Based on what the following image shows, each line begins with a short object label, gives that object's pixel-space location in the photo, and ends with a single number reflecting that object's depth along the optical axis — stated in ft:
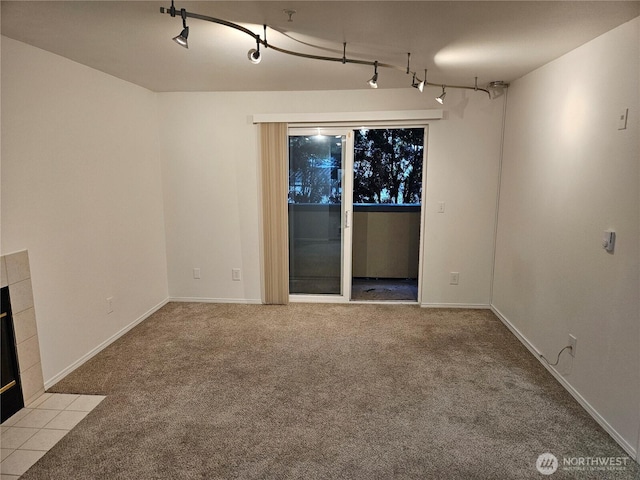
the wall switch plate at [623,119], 6.92
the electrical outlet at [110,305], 10.98
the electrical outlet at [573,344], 8.45
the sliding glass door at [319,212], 13.84
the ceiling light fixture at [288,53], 6.30
